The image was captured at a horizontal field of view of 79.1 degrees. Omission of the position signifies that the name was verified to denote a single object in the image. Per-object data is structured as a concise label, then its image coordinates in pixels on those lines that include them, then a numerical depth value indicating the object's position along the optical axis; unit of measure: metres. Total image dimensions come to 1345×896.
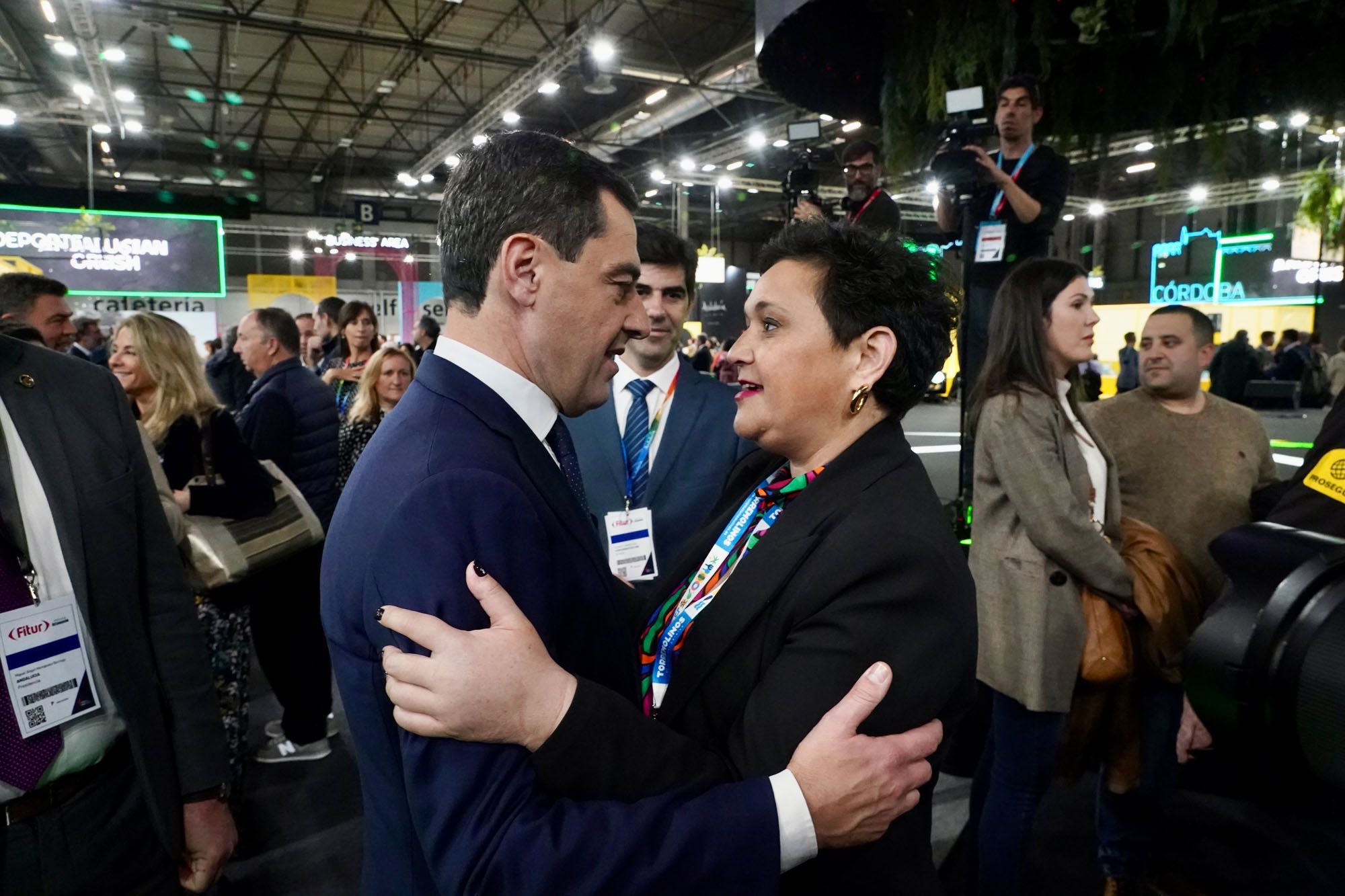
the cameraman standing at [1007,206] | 2.84
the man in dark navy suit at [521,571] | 0.80
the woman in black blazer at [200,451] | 2.62
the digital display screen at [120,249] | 11.08
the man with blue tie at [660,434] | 2.20
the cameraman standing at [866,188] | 3.35
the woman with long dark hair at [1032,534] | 1.95
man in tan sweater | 2.30
